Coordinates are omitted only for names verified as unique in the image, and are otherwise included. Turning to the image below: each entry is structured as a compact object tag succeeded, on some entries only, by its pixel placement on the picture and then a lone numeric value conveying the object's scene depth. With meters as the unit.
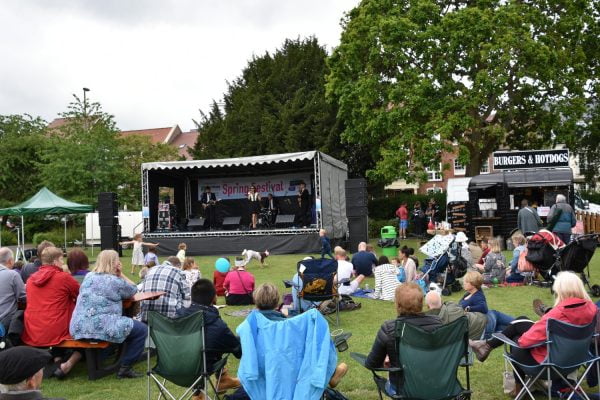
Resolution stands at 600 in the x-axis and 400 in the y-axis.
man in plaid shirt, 5.58
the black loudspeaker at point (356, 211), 15.63
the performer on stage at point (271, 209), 20.14
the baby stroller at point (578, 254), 7.98
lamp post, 29.46
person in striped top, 8.61
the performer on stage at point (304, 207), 19.36
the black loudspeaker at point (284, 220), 19.00
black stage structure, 16.95
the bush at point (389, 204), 28.14
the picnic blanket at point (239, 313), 7.75
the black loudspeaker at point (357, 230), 15.73
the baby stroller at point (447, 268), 9.08
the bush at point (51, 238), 24.86
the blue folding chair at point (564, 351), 3.76
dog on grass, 12.73
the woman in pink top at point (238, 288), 8.48
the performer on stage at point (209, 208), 20.84
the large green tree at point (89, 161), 24.77
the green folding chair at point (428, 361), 3.52
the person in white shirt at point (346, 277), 8.45
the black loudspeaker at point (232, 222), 20.22
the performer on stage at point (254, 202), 19.98
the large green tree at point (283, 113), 25.94
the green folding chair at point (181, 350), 4.04
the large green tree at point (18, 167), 32.25
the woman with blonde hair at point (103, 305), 5.07
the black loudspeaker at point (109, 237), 17.19
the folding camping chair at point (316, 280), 7.00
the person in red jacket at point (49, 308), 5.20
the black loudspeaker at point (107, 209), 17.19
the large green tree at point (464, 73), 19.56
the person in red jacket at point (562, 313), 3.84
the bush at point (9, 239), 28.26
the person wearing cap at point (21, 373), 2.46
